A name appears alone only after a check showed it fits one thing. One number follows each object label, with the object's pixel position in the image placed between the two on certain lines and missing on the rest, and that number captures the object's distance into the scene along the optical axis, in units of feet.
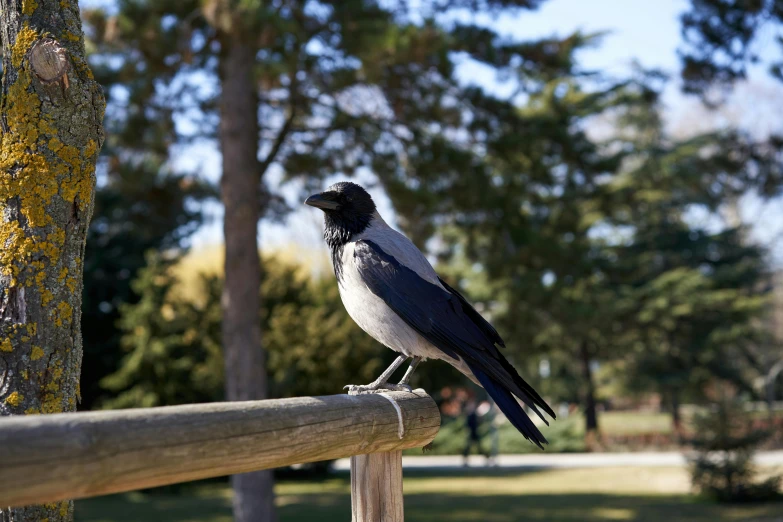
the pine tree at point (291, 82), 32.30
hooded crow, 11.90
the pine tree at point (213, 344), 53.57
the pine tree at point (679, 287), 91.61
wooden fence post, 10.17
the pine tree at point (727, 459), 47.85
